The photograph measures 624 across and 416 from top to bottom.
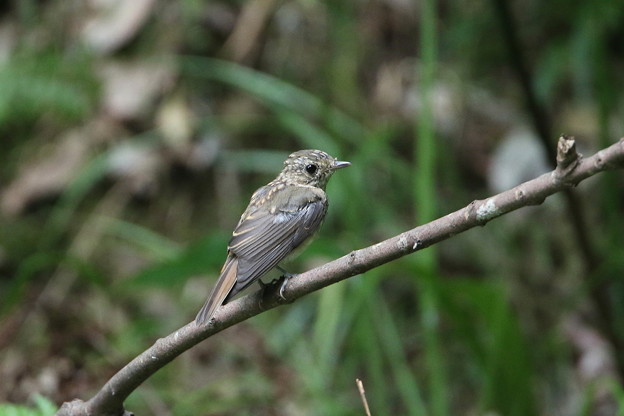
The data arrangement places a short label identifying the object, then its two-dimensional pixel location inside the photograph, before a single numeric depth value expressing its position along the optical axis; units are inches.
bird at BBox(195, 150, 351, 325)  201.3
